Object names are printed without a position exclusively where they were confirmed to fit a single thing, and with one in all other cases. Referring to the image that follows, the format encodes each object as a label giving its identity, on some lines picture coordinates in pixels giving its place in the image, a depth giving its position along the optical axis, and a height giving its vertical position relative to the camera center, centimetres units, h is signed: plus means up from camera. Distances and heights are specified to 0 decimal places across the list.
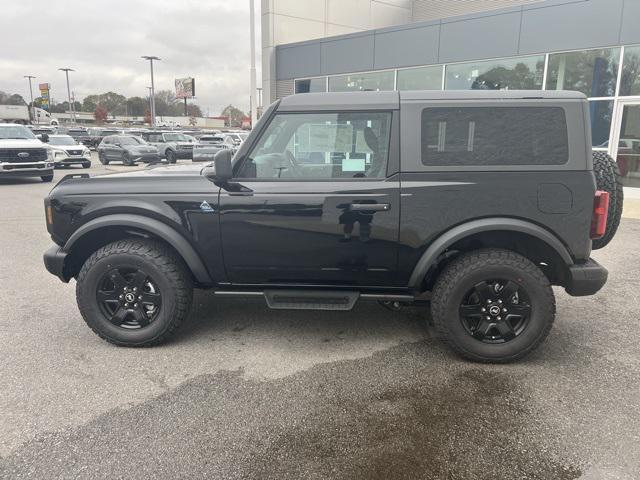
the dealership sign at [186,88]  7625 +763
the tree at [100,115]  10438 +441
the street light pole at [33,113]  7279 +336
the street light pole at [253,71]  1585 +222
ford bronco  329 -56
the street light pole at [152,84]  5361 +575
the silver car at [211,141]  2602 -24
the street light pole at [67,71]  7748 +1000
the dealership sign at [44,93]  8909 +799
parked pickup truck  1384 -55
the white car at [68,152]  2025 -68
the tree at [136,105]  11556 +727
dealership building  1105 +227
